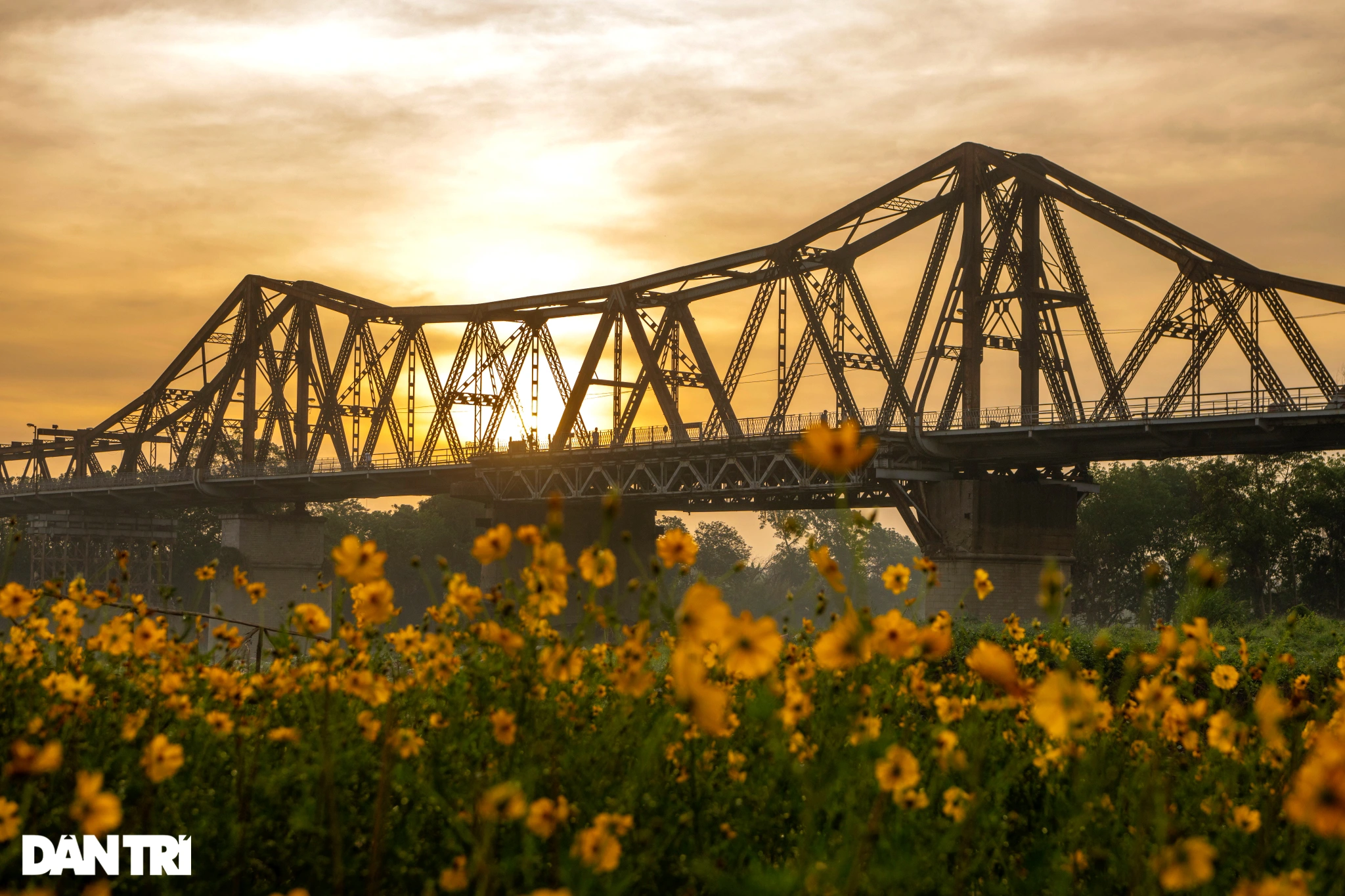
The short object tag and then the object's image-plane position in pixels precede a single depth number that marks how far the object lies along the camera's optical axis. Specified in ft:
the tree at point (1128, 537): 242.99
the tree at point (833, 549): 433.07
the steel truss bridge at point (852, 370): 130.82
